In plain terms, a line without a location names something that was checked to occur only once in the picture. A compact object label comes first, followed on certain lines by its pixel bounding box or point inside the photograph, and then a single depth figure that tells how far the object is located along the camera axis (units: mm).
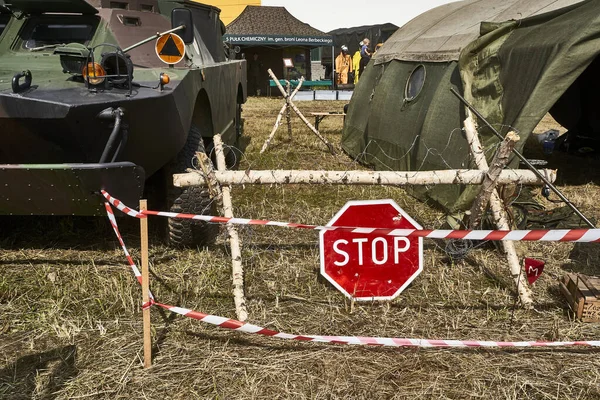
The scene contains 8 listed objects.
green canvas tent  4980
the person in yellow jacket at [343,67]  24125
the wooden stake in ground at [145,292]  2977
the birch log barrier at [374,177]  3875
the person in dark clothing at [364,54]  19422
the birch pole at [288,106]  9695
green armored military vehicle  3367
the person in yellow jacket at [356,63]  23241
